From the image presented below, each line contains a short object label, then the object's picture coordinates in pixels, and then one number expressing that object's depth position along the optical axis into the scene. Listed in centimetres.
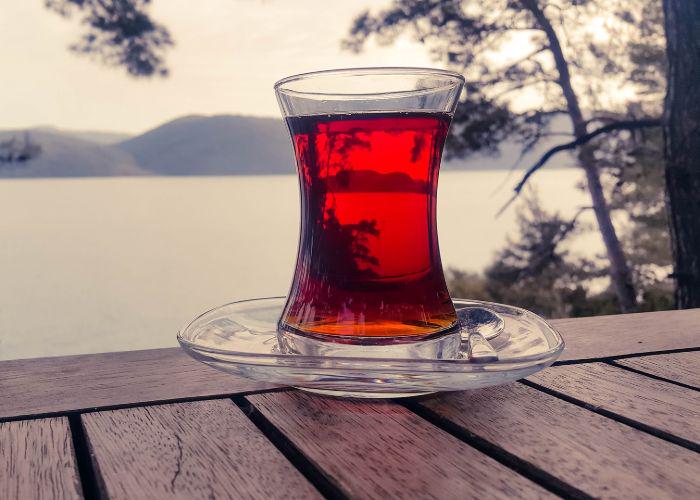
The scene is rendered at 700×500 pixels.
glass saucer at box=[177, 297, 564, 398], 27
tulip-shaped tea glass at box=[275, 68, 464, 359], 30
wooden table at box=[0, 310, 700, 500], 24
